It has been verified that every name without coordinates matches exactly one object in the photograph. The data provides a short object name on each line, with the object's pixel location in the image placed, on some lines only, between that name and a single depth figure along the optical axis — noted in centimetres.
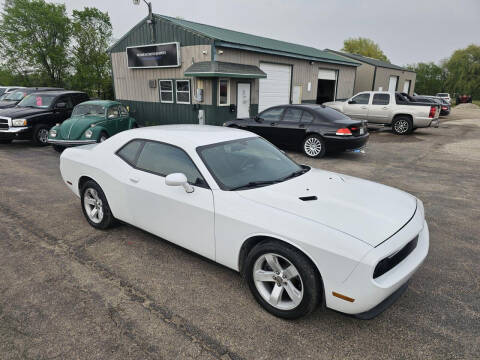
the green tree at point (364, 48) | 6844
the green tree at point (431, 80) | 7150
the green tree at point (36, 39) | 3284
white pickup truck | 1341
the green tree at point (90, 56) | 3362
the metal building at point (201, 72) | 1296
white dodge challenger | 235
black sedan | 869
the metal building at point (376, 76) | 2653
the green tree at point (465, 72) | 6178
